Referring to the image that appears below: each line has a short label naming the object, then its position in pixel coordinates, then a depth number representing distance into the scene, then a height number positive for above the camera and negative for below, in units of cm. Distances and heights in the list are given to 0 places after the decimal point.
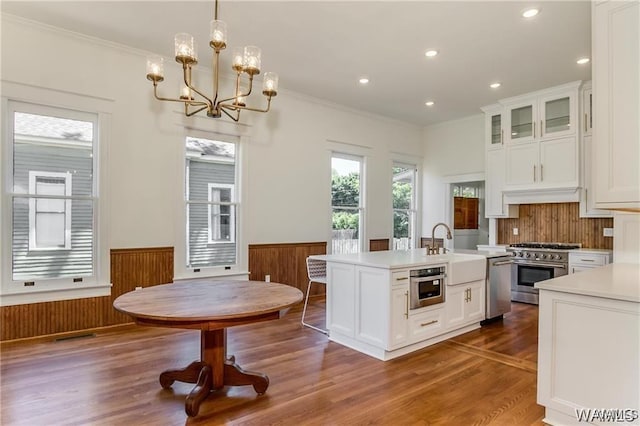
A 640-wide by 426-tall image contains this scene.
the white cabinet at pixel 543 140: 500 +113
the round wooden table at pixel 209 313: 193 -54
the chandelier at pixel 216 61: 232 +105
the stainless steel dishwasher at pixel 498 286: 418 -83
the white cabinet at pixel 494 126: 583 +150
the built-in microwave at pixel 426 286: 327 -66
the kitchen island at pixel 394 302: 312 -82
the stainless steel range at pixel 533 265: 502 -69
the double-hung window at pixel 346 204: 604 +22
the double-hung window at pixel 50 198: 350 +17
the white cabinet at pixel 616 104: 215 +71
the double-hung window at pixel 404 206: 704 +21
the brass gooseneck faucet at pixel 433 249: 407 -37
